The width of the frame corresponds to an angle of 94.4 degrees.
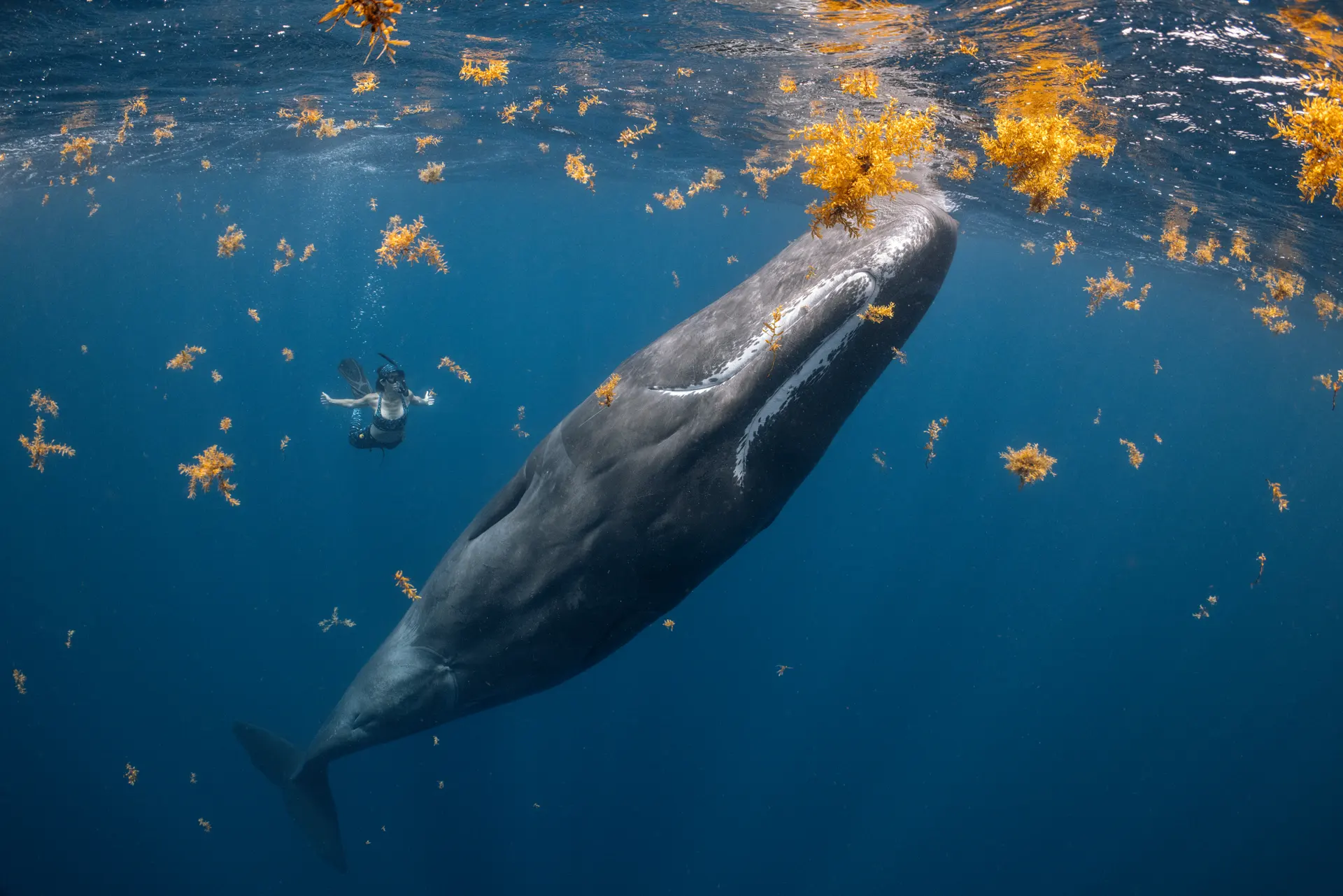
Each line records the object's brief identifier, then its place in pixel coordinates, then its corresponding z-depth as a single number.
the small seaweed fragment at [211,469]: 7.26
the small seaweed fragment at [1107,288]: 9.87
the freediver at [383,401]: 11.37
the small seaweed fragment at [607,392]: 4.78
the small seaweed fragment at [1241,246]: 17.45
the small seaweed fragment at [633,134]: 20.09
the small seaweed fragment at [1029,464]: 6.25
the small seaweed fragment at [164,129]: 19.27
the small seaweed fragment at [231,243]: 10.89
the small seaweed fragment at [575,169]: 11.73
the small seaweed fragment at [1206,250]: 19.94
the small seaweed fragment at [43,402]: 12.22
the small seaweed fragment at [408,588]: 6.75
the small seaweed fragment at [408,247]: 7.12
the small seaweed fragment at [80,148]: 21.47
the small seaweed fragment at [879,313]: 3.79
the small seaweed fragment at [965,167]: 15.73
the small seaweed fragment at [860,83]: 11.19
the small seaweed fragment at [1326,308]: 23.45
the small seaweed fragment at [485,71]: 14.08
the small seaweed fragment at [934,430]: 10.05
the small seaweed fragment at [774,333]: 3.76
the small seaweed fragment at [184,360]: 11.13
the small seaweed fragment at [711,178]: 22.01
